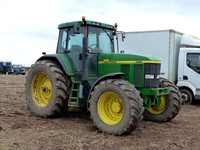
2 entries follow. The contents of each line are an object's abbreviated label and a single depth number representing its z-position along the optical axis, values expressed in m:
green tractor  5.62
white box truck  11.16
